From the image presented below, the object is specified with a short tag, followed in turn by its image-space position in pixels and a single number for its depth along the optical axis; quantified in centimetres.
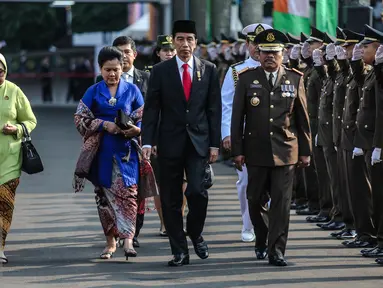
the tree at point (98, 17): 7538
